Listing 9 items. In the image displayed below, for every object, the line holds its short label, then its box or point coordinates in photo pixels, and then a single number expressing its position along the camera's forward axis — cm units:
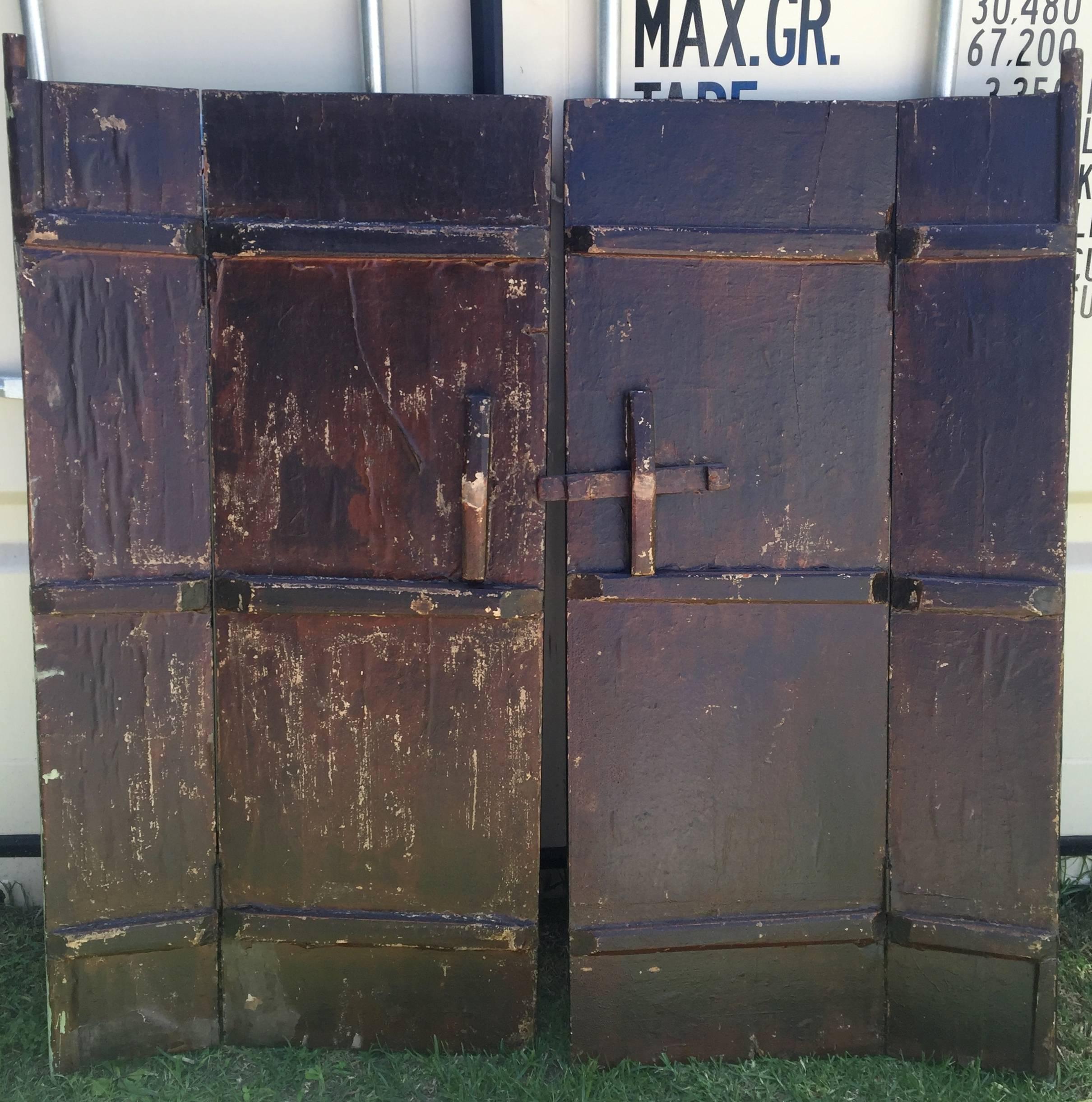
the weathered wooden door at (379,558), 171
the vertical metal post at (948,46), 186
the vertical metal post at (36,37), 183
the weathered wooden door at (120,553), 169
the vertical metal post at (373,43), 185
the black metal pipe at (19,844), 218
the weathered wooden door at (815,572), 174
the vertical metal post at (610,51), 185
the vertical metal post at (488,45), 184
